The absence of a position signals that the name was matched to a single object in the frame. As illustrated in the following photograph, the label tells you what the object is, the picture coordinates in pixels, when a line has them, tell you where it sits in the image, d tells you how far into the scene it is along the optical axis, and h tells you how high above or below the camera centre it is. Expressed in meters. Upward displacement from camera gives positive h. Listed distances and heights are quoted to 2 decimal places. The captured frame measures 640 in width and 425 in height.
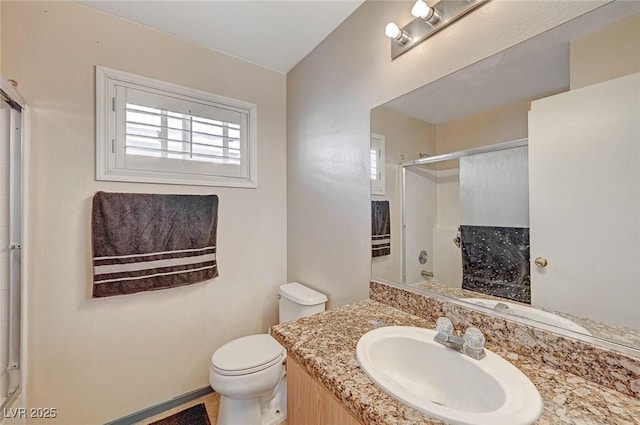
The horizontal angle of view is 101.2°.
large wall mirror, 0.66 +0.11
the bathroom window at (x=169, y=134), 1.46 +0.50
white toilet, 1.33 -0.84
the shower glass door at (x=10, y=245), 1.21 -0.15
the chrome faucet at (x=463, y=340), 0.77 -0.39
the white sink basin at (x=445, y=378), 0.56 -0.43
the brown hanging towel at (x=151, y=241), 1.41 -0.16
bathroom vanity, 0.58 -0.42
